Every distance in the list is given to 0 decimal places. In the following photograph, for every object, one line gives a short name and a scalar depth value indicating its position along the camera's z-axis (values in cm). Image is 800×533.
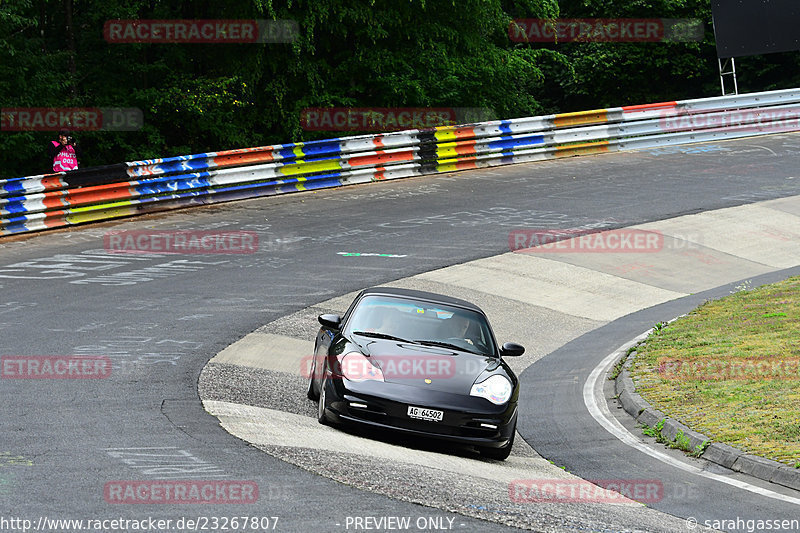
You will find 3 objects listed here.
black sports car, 1816
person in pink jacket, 4425
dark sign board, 6234
